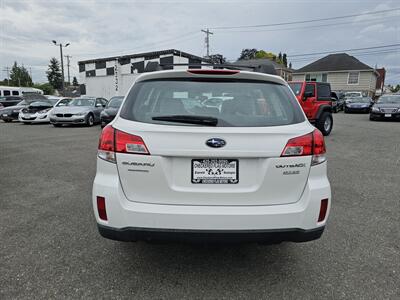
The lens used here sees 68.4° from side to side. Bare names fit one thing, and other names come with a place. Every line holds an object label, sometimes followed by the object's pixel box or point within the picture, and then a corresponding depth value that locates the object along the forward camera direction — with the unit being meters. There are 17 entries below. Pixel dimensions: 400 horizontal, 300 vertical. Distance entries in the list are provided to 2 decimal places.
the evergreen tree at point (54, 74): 84.88
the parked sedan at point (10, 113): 16.02
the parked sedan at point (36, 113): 14.50
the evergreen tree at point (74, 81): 106.35
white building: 21.33
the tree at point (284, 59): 77.00
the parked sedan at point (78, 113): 12.91
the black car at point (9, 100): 20.71
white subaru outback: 1.96
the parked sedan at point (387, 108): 14.73
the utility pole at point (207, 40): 46.69
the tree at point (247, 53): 76.43
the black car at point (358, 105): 20.66
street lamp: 34.45
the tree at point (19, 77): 74.94
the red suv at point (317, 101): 9.96
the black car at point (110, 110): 11.04
